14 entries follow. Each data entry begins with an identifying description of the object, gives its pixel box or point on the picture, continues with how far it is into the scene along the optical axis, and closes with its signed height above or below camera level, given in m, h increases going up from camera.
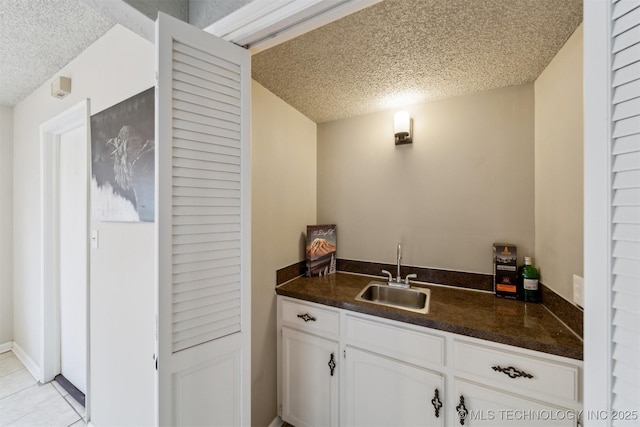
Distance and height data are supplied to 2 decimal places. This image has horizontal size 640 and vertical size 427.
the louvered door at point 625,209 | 0.46 +0.00
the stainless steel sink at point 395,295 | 1.60 -0.60
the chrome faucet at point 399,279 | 1.70 -0.51
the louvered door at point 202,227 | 0.77 -0.06
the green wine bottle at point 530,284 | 1.35 -0.42
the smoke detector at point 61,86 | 1.55 +0.84
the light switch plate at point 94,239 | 1.41 -0.17
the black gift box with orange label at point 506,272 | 1.44 -0.38
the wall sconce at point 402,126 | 1.74 +0.63
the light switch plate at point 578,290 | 1.01 -0.34
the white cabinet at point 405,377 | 0.97 -0.82
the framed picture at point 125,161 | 1.11 +0.26
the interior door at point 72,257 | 1.85 -0.38
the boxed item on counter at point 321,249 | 1.88 -0.32
